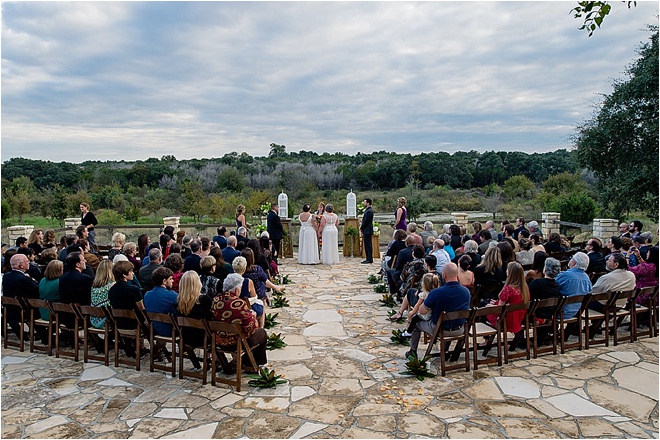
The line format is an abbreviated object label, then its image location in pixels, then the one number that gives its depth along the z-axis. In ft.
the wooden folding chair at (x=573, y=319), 17.97
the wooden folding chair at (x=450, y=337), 16.11
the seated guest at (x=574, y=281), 18.85
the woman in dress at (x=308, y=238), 40.32
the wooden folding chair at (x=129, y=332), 16.83
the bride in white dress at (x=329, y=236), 39.83
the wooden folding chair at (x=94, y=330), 17.19
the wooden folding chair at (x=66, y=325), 17.90
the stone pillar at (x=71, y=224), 41.42
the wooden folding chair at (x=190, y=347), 15.38
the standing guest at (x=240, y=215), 36.63
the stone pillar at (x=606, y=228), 41.01
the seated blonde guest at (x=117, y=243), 24.80
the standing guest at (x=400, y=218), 36.91
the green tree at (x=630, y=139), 46.70
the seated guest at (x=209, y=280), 19.41
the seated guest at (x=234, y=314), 15.51
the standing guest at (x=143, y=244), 26.40
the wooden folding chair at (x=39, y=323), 18.53
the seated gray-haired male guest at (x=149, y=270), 20.30
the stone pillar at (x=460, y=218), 46.29
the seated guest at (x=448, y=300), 16.29
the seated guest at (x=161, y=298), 16.39
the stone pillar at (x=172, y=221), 43.66
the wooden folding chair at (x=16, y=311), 19.30
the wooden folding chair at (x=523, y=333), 16.98
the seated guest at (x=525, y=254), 24.41
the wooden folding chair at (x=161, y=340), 15.97
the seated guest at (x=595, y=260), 23.12
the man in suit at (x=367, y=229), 39.04
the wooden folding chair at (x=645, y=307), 19.43
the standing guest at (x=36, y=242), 27.73
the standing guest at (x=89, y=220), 35.17
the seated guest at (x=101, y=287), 18.19
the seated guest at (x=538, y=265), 19.04
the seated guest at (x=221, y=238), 28.45
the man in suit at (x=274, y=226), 39.32
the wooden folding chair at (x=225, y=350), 14.97
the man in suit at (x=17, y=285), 19.62
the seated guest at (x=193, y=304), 15.71
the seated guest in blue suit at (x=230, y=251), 24.85
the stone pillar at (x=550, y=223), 46.26
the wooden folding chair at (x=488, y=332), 16.47
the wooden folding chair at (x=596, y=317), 18.54
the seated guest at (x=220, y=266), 21.20
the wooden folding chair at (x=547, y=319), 17.56
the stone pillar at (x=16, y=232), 36.68
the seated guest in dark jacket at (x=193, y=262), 22.15
